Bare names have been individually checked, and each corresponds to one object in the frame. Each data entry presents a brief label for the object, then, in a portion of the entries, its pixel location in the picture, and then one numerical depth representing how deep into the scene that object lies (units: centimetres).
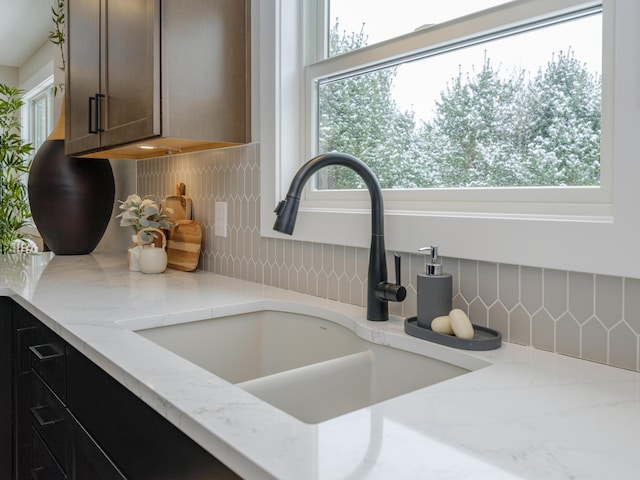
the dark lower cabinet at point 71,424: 79
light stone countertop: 57
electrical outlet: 196
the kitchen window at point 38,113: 497
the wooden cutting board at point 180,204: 216
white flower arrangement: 202
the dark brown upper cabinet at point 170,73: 166
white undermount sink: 102
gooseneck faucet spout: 118
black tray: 100
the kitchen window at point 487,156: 90
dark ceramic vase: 250
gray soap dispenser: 109
